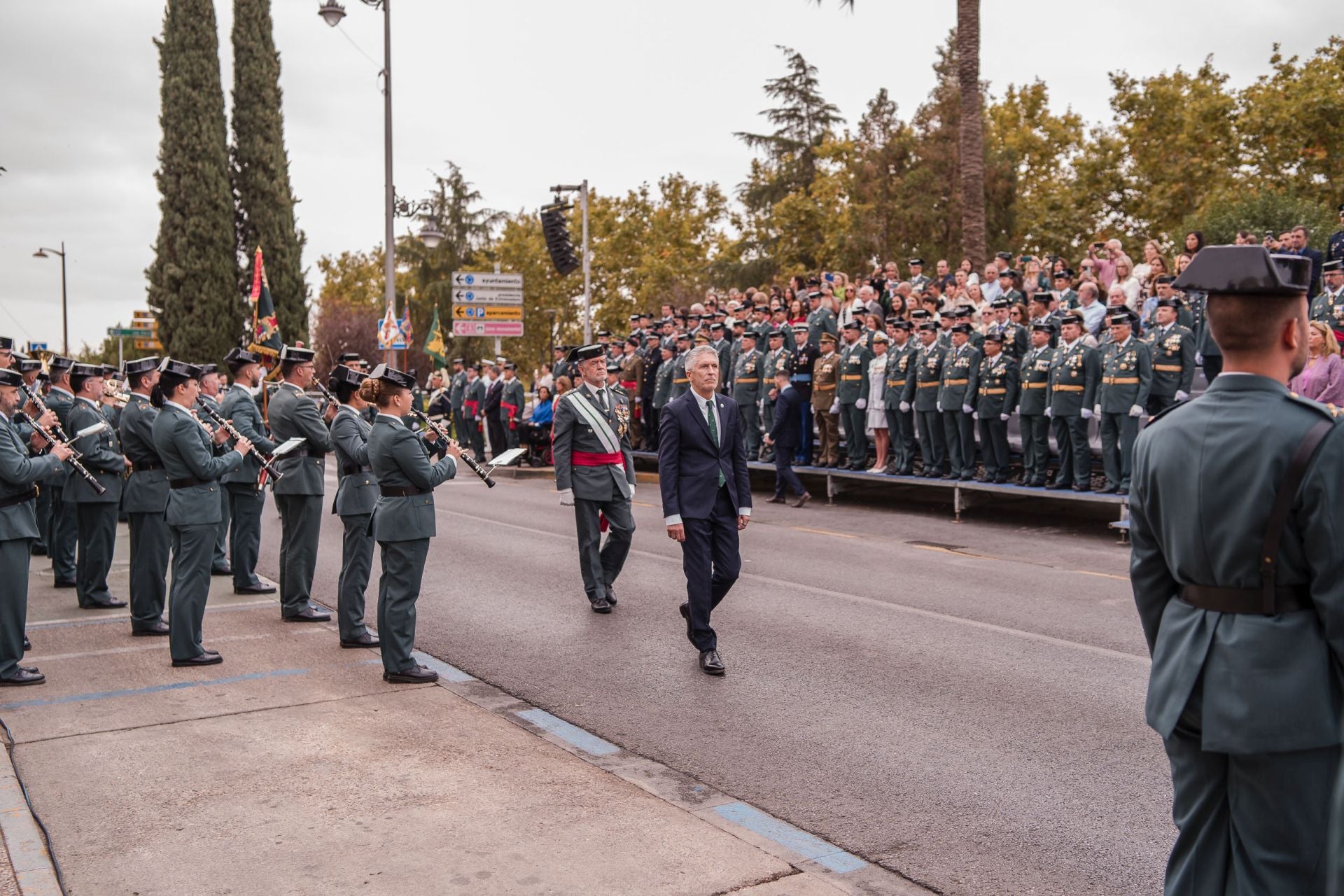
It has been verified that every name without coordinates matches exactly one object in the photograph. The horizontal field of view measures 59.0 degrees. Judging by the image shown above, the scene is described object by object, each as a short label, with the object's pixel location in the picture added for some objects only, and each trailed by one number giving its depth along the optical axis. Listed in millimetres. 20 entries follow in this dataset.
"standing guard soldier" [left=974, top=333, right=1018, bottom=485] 15445
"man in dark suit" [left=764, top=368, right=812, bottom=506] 17578
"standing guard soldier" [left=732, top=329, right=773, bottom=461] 19562
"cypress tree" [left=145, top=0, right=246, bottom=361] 44906
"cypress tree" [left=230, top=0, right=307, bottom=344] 46344
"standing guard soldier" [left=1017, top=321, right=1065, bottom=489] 14867
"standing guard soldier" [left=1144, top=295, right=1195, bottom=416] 13727
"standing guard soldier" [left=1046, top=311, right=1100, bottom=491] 14328
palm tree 20453
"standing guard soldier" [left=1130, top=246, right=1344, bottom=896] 2924
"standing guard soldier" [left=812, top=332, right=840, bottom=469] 18141
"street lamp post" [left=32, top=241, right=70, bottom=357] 61138
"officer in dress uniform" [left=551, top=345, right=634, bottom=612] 10039
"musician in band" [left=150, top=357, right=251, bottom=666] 7887
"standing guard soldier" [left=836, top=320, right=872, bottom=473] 17469
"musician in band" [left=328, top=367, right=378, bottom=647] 8625
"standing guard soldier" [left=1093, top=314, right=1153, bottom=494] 13641
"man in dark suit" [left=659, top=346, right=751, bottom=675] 7730
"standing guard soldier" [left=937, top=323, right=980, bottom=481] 15828
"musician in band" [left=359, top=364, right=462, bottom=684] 7473
